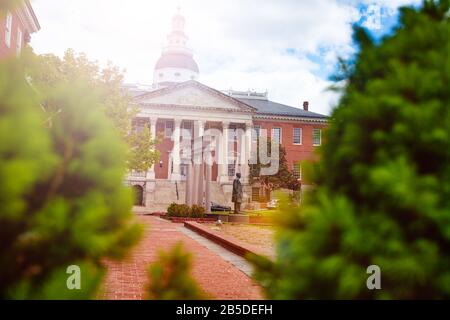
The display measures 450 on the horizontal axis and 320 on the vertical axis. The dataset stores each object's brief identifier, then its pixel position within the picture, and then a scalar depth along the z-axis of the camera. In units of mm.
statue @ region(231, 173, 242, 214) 27219
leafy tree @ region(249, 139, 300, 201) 52031
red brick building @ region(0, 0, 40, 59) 23609
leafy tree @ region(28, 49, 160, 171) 19188
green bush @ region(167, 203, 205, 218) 26562
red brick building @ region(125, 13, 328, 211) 54947
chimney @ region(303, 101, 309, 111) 70438
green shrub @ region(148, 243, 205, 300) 2020
